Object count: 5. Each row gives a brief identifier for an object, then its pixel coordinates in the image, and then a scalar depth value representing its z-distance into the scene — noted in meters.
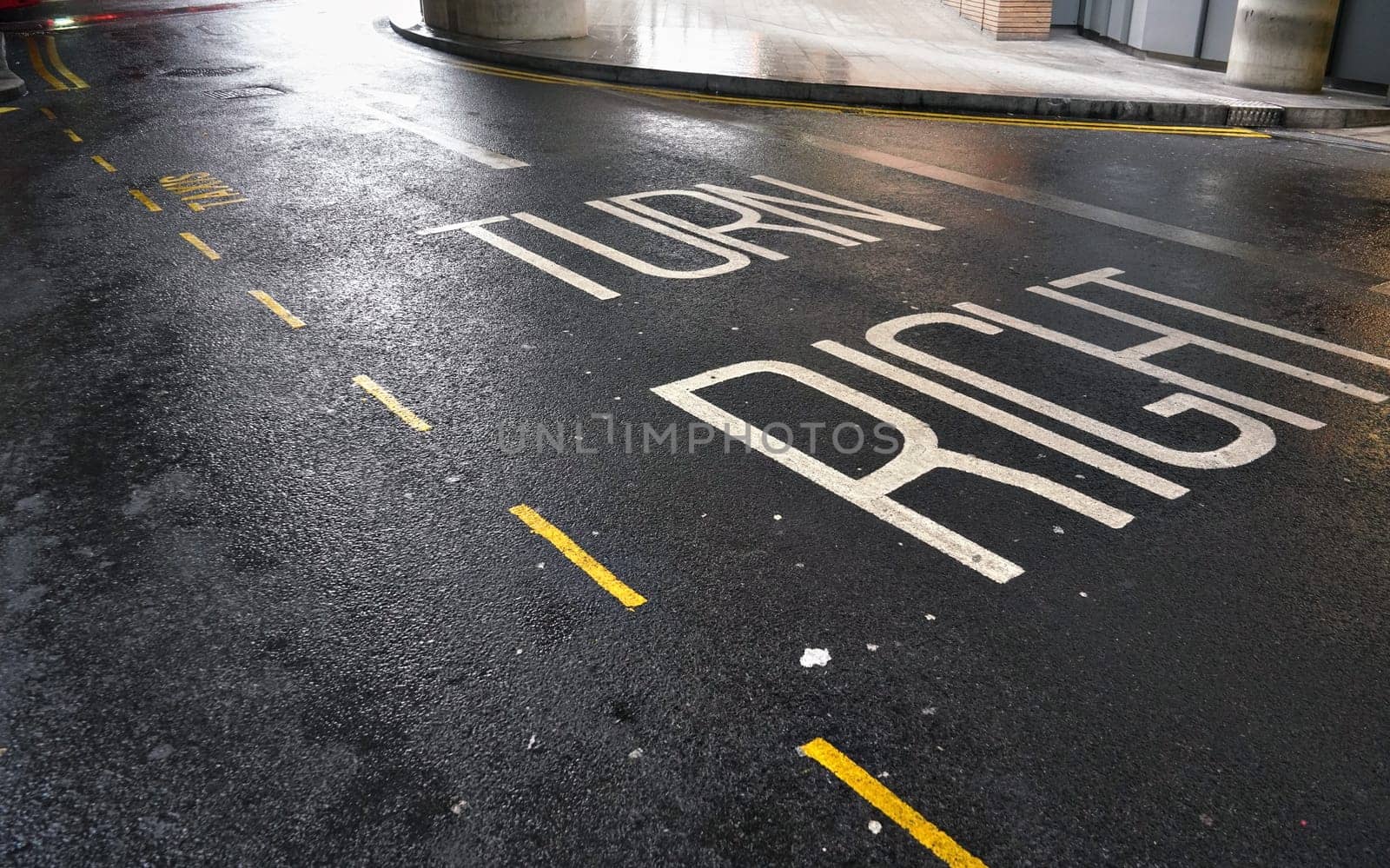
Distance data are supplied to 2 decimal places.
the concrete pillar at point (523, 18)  17.20
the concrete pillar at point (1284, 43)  13.30
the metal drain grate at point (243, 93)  13.39
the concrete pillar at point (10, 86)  13.15
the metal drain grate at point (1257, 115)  12.61
